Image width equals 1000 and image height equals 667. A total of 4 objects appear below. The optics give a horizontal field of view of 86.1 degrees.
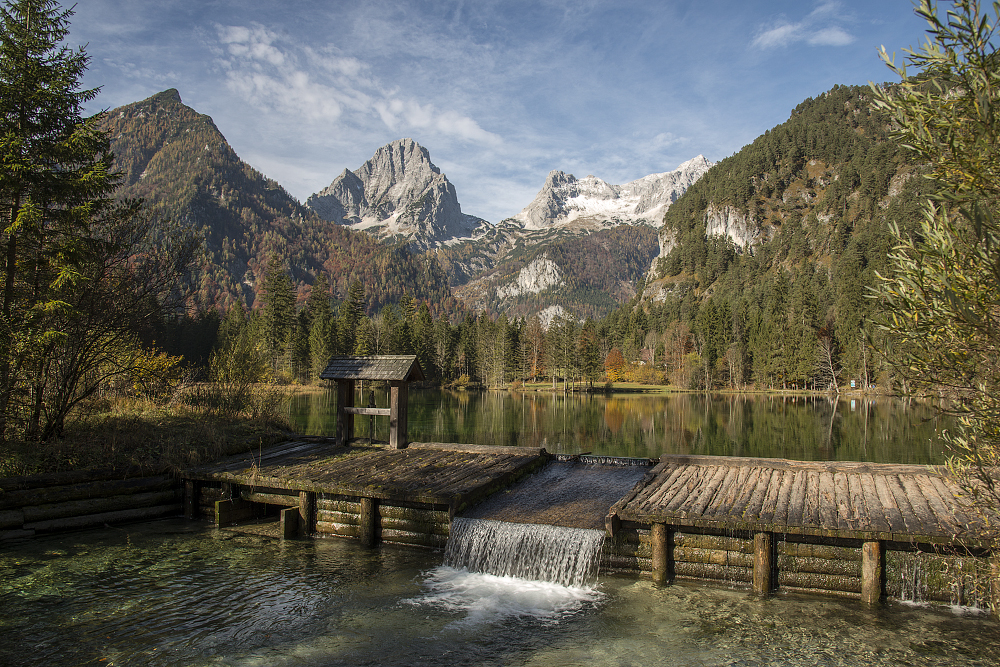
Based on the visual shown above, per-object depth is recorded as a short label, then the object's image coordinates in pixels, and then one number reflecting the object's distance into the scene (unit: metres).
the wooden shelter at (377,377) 18.66
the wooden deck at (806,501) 9.80
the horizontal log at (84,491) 13.06
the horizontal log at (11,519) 12.76
